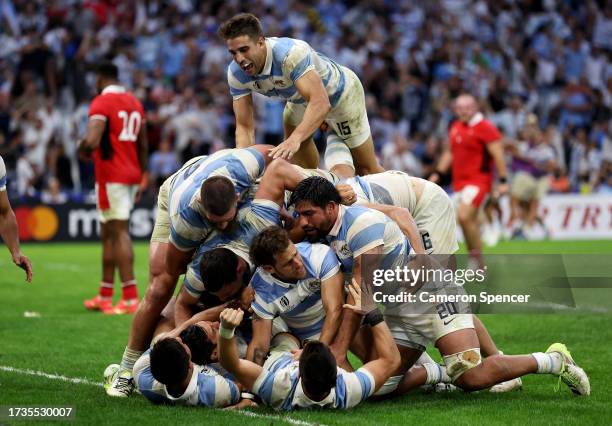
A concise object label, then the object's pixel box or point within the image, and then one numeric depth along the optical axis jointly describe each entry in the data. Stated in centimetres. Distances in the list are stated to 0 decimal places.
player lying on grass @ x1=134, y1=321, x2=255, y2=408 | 1322
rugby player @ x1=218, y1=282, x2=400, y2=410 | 1273
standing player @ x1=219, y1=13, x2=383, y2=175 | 1673
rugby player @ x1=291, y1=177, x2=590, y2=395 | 1414
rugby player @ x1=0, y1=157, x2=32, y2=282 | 1584
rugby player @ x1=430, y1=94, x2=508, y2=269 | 2917
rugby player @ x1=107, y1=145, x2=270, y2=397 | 1412
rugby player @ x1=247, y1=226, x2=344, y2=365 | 1348
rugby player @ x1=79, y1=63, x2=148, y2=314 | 2403
